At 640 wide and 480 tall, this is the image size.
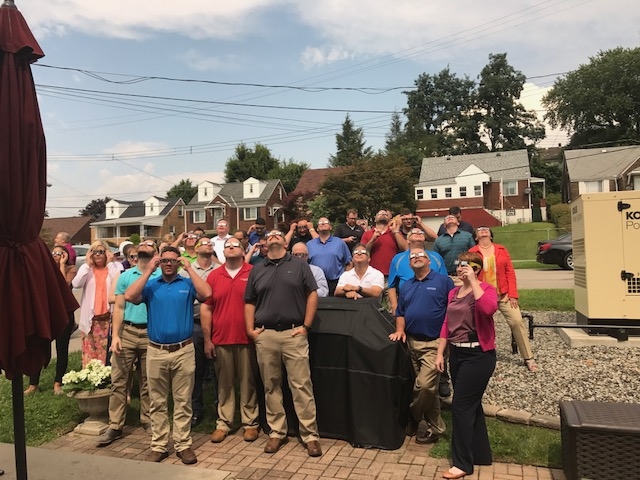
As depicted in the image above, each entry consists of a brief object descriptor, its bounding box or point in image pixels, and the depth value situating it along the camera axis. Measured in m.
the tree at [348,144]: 66.68
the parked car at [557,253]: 18.38
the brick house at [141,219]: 59.41
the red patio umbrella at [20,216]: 2.97
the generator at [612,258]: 7.00
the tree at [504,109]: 69.31
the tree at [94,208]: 82.88
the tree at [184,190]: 79.38
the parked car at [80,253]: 23.74
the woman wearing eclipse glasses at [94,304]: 6.12
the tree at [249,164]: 70.88
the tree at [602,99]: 56.91
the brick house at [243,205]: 53.72
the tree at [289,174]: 66.00
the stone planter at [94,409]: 5.25
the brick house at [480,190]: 48.12
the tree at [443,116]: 70.00
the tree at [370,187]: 37.72
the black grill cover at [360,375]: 4.51
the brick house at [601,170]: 41.06
